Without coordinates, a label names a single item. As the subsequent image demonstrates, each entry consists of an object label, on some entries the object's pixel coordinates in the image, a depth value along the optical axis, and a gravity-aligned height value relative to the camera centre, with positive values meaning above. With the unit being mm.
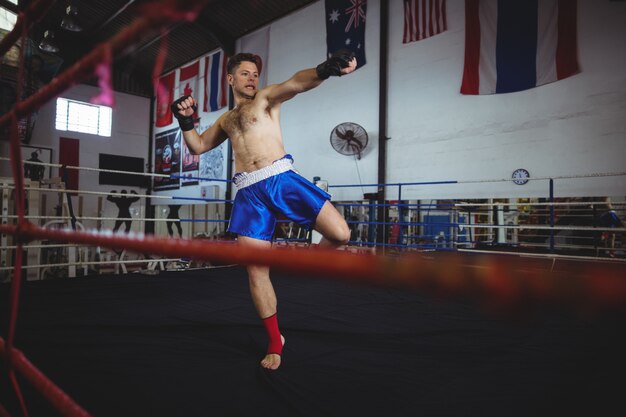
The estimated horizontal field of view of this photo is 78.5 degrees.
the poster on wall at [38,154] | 8148 +1334
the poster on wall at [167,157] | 9148 +1473
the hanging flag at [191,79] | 8133 +2975
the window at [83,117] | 8797 +2337
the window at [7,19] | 6477 +3354
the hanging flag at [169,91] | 8727 +2888
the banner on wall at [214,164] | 7809 +1124
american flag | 4902 +2641
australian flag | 5637 +2908
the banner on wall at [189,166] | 8516 +1155
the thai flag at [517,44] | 4023 +1967
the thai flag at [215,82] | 7430 +2685
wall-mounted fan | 5395 +1157
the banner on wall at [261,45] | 7062 +3256
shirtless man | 1561 +143
